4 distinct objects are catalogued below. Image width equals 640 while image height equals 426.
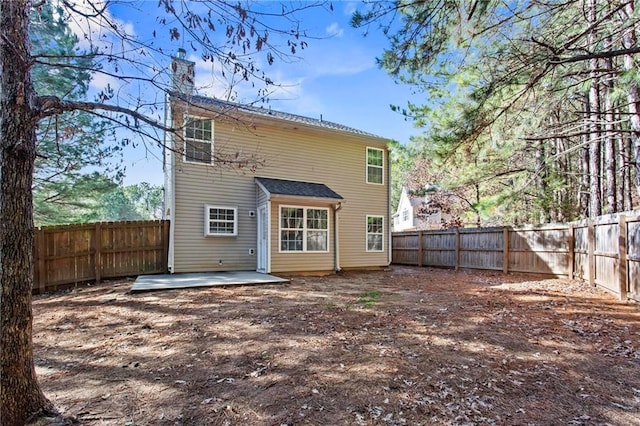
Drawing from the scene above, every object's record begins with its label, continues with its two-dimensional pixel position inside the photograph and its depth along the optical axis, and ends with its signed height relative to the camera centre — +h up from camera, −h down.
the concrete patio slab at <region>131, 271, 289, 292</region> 7.39 -1.35
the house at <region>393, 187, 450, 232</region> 25.02 +0.50
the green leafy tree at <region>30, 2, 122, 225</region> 9.44 +2.00
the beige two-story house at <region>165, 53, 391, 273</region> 9.60 +0.65
